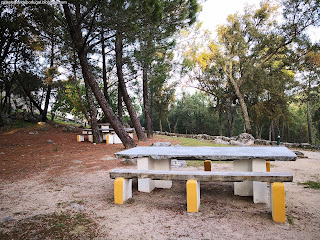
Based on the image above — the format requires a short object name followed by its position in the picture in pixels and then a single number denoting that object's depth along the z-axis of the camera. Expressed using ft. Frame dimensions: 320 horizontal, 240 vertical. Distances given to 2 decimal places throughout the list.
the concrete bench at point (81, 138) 38.14
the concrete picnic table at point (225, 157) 10.39
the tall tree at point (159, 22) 21.16
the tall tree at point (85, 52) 22.15
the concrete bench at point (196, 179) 8.52
